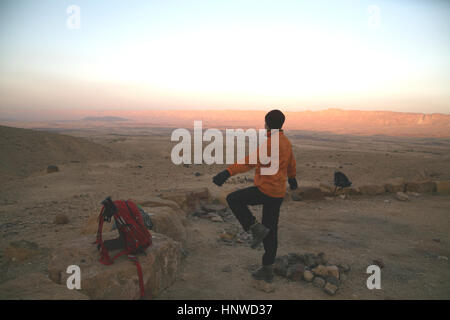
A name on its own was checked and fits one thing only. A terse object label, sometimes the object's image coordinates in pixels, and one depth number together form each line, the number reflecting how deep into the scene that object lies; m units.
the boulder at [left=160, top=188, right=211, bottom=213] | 7.31
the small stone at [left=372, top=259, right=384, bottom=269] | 4.55
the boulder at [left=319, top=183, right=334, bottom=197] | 9.59
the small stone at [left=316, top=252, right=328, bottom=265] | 4.42
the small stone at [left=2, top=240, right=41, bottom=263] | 4.26
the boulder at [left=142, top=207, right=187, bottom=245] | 4.98
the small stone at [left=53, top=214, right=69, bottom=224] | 6.11
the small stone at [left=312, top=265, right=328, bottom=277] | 4.04
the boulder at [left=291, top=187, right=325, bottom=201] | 9.19
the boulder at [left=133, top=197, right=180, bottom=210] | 6.03
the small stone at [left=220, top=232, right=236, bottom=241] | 5.71
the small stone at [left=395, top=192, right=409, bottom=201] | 9.23
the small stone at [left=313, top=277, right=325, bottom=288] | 3.84
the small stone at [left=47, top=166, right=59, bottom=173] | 13.05
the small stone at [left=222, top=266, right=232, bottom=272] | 4.26
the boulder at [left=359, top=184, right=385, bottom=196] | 9.88
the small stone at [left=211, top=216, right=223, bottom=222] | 6.92
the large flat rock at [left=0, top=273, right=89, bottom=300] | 2.79
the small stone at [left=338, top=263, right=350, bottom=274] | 4.26
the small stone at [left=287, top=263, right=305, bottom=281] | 3.99
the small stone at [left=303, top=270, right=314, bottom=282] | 3.95
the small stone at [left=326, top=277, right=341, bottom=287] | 3.81
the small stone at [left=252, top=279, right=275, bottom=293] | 3.64
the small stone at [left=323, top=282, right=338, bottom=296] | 3.64
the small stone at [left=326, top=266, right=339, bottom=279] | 4.01
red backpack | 3.41
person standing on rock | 3.65
